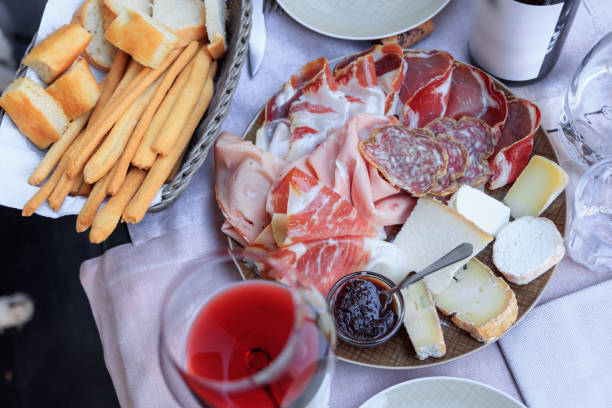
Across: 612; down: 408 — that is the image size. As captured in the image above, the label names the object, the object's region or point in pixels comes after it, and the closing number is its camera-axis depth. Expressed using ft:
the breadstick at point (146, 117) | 2.58
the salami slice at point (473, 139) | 2.70
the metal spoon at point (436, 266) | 2.41
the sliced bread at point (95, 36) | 2.92
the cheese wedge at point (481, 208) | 2.60
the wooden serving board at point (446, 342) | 2.41
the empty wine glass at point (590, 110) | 2.75
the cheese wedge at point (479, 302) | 2.39
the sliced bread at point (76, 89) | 2.68
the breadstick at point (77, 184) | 2.63
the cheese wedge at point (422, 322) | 2.38
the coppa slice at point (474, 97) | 2.81
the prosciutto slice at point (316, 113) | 2.81
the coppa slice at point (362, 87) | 2.84
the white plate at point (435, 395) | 2.34
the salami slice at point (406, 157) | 2.64
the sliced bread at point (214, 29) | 2.81
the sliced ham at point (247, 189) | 2.69
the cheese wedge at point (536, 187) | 2.60
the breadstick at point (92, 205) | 2.55
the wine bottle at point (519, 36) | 2.47
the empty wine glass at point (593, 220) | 2.65
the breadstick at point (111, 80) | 2.79
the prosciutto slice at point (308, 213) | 2.46
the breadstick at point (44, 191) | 2.52
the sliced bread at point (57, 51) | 2.68
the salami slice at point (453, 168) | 2.67
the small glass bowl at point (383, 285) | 2.37
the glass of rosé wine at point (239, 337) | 1.57
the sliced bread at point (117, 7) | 2.81
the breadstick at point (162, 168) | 2.52
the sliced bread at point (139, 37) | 2.66
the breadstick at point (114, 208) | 2.48
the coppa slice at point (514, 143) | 2.65
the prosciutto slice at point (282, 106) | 2.88
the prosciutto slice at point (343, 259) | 2.51
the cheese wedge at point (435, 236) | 2.50
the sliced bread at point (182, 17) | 2.86
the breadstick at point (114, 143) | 2.53
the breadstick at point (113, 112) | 2.56
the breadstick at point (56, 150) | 2.61
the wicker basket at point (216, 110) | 2.60
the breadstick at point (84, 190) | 2.67
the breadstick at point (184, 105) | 2.60
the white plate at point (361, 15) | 3.12
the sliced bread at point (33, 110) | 2.60
